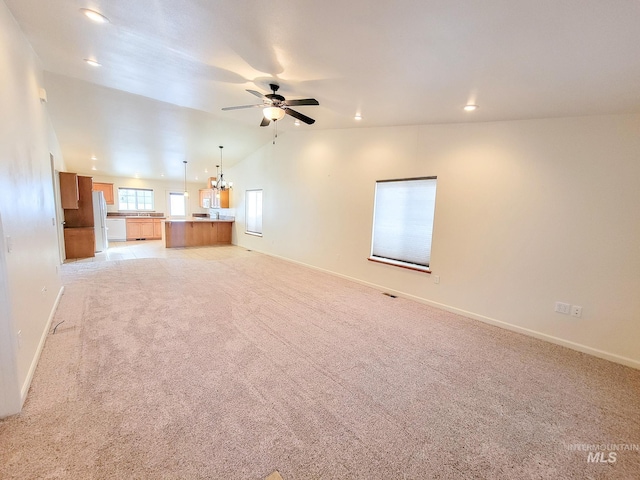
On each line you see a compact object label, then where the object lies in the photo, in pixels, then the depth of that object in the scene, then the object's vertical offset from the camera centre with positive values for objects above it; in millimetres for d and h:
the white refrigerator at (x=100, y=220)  6664 -585
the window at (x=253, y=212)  7754 -189
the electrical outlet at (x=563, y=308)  2750 -954
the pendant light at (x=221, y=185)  8555 +661
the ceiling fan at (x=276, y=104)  2884 +1208
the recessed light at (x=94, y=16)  2029 +1494
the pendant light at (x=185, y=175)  8266 +1082
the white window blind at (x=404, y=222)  3848 -148
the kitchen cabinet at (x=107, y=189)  9492 +367
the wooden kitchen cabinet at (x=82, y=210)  6109 -292
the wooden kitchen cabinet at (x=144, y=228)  9734 -1071
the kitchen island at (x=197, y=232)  8016 -964
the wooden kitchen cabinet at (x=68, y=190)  5492 +166
